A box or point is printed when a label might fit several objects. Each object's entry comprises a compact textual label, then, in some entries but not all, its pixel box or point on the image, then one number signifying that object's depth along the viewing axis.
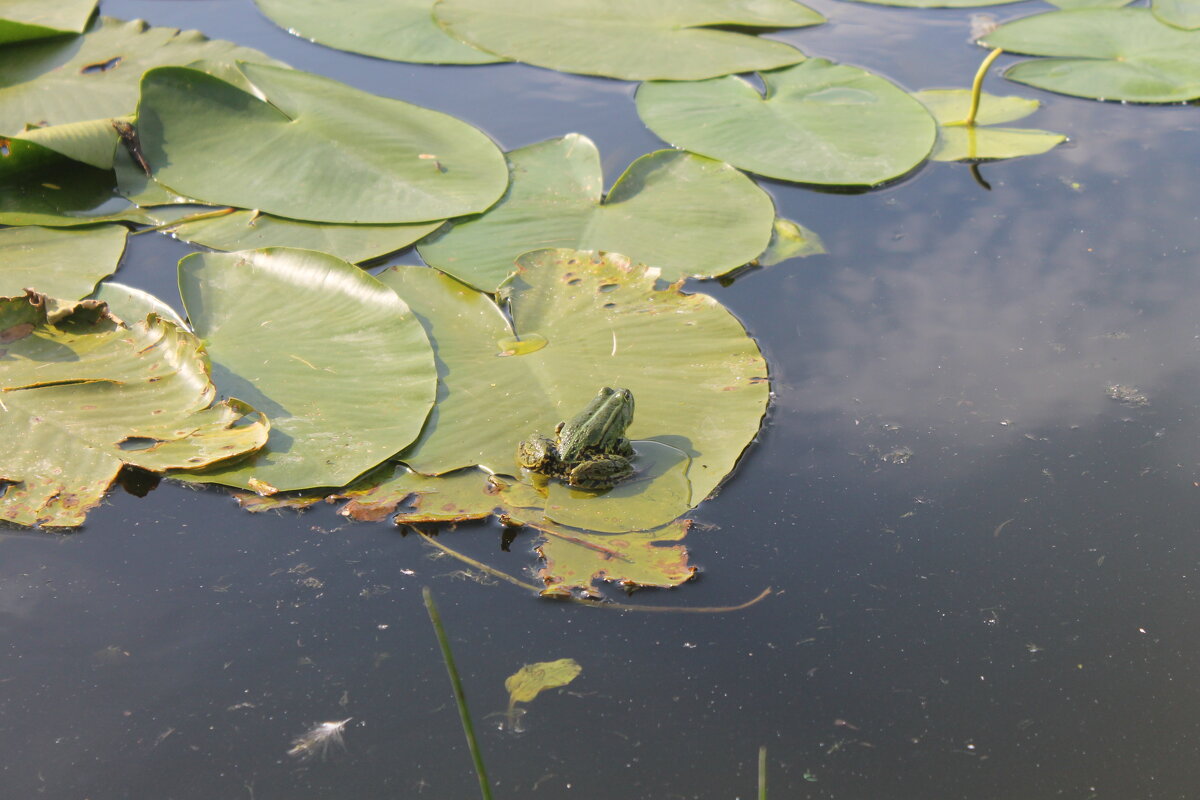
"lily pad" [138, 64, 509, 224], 4.36
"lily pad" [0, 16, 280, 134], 5.00
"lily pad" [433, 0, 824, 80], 5.64
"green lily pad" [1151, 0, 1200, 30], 6.19
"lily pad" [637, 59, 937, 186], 4.86
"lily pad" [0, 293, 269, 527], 3.11
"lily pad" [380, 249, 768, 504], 3.33
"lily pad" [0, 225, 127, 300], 3.88
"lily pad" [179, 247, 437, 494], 3.21
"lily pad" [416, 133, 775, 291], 4.19
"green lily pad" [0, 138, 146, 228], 4.35
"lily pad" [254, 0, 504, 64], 5.73
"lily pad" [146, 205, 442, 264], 4.14
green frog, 3.11
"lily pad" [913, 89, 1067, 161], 5.15
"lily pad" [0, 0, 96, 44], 5.44
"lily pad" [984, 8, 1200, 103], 5.70
